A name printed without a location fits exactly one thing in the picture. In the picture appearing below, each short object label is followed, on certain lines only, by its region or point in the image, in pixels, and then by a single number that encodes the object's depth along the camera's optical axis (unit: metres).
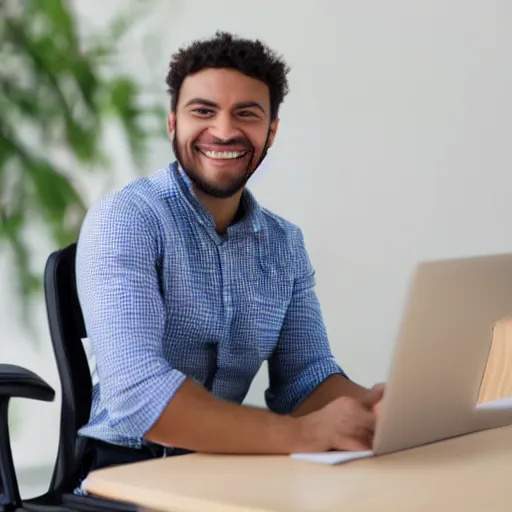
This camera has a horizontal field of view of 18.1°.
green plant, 2.81
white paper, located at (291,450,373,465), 1.69
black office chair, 1.98
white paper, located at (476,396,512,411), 1.82
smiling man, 1.80
